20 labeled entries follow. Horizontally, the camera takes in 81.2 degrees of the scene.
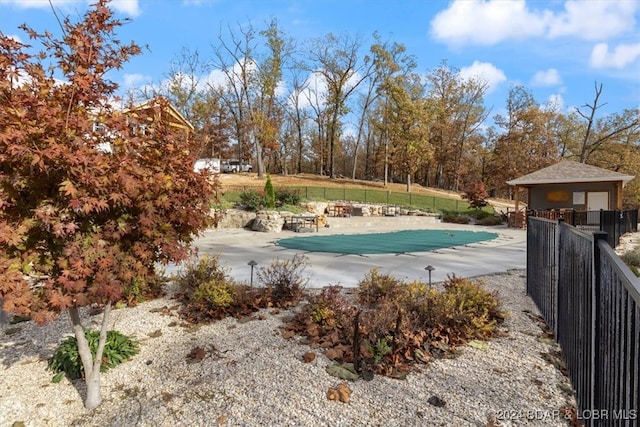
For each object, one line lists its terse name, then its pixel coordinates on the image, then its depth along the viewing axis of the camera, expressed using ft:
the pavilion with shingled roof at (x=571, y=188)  60.13
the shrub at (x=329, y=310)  12.02
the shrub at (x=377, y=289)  14.46
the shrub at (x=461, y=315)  11.71
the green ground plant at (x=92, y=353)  10.07
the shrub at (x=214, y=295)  13.65
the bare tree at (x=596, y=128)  98.73
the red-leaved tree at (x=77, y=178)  6.89
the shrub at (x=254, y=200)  51.67
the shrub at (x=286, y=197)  59.81
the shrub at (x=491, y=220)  67.15
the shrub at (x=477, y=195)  74.23
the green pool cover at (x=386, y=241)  32.72
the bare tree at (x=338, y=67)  115.65
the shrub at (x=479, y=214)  71.26
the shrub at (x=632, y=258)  24.20
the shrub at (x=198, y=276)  14.98
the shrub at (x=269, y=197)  53.31
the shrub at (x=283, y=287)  15.12
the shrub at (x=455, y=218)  70.79
